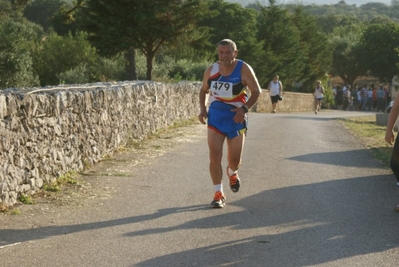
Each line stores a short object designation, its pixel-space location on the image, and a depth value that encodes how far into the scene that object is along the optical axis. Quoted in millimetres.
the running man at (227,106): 8672
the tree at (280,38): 55900
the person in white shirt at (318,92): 37344
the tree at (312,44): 74438
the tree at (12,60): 34094
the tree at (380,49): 94812
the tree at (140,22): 30922
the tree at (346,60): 103100
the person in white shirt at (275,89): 30938
